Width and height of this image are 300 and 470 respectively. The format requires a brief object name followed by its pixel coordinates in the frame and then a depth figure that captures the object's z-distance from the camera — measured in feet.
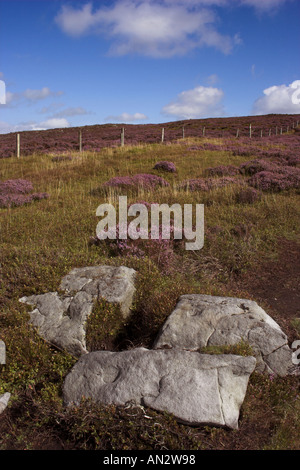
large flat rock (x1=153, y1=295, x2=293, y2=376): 13.37
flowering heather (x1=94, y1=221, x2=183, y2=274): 22.41
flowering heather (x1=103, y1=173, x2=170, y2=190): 42.46
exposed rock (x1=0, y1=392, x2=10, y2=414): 11.99
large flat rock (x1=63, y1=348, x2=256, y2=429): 10.62
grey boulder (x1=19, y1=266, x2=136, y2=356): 14.85
